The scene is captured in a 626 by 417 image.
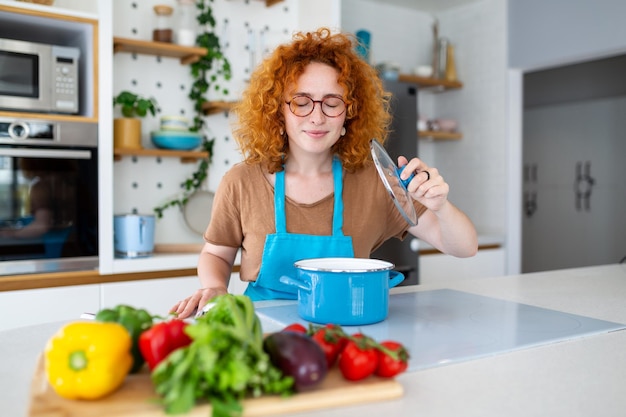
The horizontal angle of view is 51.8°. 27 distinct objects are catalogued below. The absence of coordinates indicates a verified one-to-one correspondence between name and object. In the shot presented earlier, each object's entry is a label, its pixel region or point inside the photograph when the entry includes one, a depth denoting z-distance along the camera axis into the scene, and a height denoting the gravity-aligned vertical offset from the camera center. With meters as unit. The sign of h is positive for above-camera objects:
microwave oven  2.79 +0.48
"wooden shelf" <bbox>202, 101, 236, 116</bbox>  3.41 +0.43
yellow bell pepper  0.83 -0.23
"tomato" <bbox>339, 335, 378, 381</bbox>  0.95 -0.26
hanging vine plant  3.54 +0.61
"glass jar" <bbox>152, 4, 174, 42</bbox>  3.36 +0.85
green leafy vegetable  0.80 -0.24
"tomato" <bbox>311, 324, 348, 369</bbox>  0.99 -0.24
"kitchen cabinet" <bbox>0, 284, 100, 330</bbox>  2.74 -0.52
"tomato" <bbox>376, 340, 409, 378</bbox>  0.96 -0.26
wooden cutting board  0.82 -0.29
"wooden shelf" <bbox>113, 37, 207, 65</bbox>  3.17 +0.70
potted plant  3.16 +0.33
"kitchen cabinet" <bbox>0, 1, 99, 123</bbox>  2.83 +0.73
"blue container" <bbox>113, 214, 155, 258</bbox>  3.08 -0.23
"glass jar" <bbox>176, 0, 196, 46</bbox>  3.46 +0.94
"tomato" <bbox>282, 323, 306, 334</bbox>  1.06 -0.24
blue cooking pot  1.33 -0.23
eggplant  0.89 -0.24
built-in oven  2.79 -0.04
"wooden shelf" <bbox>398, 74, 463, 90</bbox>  4.49 +0.75
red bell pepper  0.91 -0.22
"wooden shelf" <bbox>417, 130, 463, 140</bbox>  4.59 +0.37
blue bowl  3.33 +0.24
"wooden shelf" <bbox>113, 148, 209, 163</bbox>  3.14 +0.16
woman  1.77 +0.01
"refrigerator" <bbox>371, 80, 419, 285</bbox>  3.94 +0.28
